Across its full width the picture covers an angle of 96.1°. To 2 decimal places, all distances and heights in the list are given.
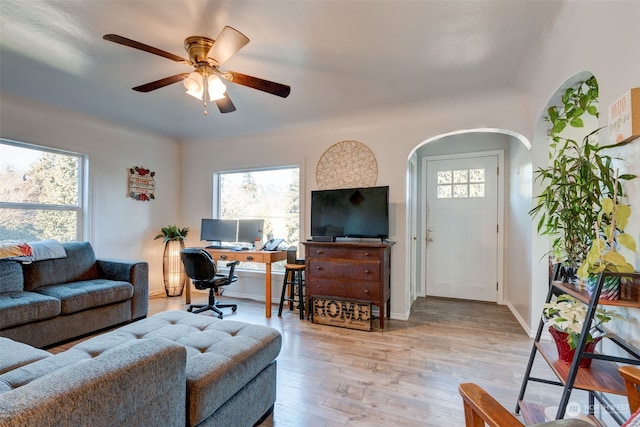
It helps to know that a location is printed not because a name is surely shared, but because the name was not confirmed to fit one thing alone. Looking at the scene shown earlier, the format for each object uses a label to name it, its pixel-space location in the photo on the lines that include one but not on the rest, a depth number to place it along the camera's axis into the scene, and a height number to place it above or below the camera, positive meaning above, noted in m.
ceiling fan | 1.83 +0.96
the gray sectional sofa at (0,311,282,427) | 0.76 -0.67
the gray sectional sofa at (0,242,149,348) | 2.31 -0.71
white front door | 3.96 -0.13
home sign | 2.98 -1.02
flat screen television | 3.16 +0.05
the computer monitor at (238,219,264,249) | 3.91 -0.18
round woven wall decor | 3.47 +0.63
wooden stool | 3.36 -0.81
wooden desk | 3.41 -0.49
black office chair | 3.22 -0.62
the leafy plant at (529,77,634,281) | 1.29 +0.11
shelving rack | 1.10 -0.67
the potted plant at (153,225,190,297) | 4.17 -0.65
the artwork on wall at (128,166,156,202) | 4.01 +0.48
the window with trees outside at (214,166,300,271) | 4.01 +0.27
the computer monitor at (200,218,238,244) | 4.04 -0.19
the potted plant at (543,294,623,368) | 1.29 -0.51
